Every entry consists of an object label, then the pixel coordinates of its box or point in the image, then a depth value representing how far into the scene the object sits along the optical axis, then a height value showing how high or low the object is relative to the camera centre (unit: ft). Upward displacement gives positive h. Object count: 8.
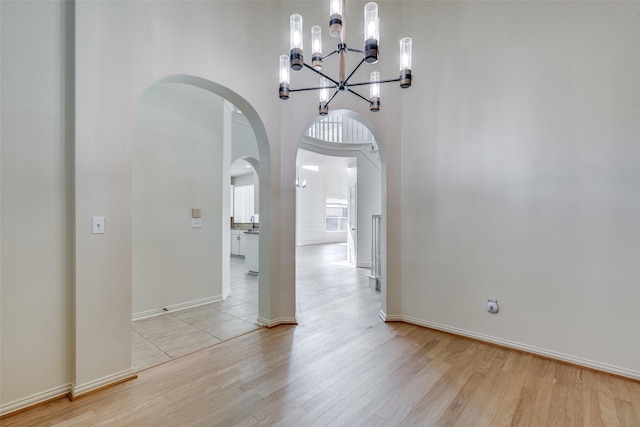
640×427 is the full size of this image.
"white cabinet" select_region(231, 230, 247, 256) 28.60 -2.57
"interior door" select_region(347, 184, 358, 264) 22.96 -0.93
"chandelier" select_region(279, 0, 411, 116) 5.46 +3.70
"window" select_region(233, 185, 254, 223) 31.09 +1.53
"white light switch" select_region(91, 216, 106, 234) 6.33 -0.16
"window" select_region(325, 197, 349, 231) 42.75 +0.34
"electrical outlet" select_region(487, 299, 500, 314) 8.79 -2.88
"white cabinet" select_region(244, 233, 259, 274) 19.30 -2.54
